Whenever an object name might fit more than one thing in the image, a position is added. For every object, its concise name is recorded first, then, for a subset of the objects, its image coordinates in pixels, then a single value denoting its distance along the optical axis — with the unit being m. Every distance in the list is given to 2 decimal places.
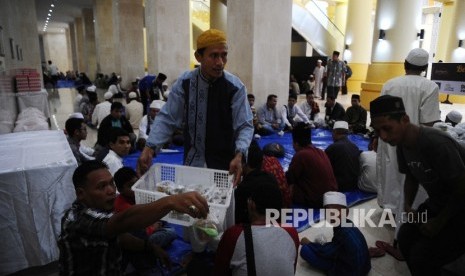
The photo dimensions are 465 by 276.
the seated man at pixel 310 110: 8.00
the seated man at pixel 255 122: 6.94
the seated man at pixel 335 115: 7.30
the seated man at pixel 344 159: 3.82
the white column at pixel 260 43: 7.34
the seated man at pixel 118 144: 3.16
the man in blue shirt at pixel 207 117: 2.10
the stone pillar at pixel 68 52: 36.16
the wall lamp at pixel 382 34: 9.21
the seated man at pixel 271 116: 7.27
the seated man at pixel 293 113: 7.61
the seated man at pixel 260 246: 1.53
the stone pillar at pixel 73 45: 31.30
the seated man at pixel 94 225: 1.19
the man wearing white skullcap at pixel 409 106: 2.92
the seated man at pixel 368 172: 3.88
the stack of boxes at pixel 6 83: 4.88
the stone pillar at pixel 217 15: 13.15
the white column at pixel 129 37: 13.48
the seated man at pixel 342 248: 2.25
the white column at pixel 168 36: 10.00
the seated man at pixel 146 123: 5.64
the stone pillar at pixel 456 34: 11.41
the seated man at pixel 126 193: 2.45
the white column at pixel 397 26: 8.84
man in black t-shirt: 1.66
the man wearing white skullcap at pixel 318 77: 14.98
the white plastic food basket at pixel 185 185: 1.64
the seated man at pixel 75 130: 3.43
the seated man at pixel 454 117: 5.20
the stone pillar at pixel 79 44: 27.89
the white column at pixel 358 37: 14.08
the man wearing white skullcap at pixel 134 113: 7.09
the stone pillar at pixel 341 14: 20.92
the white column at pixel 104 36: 18.09
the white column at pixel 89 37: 23.12
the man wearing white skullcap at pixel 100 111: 6.70
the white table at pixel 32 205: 2.20
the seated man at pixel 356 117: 7.02
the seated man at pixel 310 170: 3.27
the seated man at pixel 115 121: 4.53
